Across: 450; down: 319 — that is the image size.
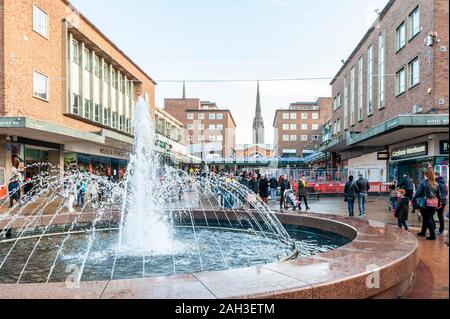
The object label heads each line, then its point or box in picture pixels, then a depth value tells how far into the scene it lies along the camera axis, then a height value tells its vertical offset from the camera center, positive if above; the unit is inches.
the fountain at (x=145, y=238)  270.9 -72.8
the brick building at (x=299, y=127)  4340.6 +413.2
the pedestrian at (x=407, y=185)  542.9 -29.9
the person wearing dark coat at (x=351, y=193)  578.9 -43.6
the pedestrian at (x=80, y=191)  739.4 -54.7
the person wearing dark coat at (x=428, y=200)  333.4 -31.4
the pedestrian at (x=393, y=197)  656.4 -57.3
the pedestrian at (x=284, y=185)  706.8 -39.4
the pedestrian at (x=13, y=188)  629.6 -41.1
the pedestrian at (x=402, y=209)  405.4 -47.6
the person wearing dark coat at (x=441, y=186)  303.0 -19.5
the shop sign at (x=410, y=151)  856.3 +29.6
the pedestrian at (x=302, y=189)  707.6 -46.5
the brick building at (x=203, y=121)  4379.9 +475.9
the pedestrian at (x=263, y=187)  730.8 -44.4
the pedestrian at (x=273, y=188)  890.7 -56.5
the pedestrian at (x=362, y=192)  591.2 -43.2
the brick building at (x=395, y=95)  802.2 +184.7
